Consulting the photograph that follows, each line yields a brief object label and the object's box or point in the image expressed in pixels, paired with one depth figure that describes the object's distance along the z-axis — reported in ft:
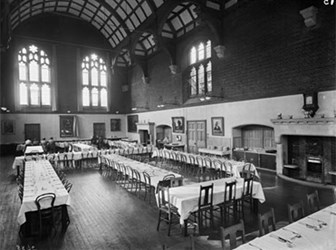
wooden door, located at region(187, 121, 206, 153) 50.65
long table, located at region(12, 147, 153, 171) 37.11
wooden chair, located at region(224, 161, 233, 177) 30.01
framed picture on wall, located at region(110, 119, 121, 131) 83.87
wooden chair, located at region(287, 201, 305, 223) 12.66
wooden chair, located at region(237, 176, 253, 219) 19.17
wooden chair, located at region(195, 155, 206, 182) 33.96
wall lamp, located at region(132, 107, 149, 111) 72.08
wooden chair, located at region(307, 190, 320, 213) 14.70
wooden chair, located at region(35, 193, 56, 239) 16.34
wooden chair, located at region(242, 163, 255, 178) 28.75
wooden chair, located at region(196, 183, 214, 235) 16.71
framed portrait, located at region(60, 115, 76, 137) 74.74
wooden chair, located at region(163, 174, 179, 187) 22.68
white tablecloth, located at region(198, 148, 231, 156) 42.75
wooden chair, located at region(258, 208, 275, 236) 10.94
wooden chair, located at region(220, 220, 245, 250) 9.44
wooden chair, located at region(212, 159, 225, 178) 30.91
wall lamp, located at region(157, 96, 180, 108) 59.65
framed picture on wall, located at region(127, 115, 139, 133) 79.82
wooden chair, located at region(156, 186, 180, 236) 16.83
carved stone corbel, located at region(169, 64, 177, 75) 58.29
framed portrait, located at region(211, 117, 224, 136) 45.52
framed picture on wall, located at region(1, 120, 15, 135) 65.82
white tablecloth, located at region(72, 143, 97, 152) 49.95
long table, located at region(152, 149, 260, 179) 29.30
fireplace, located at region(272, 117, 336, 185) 29.01
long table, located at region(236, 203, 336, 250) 9.52
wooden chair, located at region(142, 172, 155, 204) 23.66
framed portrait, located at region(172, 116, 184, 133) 57.27
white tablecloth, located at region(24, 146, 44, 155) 47.33
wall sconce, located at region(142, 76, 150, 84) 71.67
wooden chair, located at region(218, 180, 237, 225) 17.92
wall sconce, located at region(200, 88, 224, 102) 44.69
